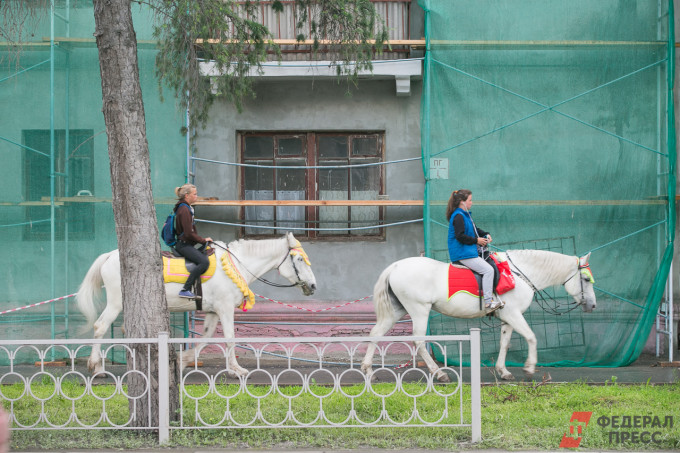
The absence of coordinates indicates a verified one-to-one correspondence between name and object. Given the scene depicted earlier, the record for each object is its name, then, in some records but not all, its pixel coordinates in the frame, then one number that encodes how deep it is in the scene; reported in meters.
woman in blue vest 18.78
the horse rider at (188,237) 19.39
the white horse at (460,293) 19.33
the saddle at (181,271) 19.87
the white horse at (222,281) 20.00
